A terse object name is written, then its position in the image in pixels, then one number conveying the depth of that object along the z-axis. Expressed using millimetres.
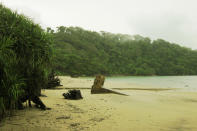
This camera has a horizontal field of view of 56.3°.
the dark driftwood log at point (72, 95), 7996
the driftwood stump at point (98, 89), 11062
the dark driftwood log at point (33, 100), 4980
